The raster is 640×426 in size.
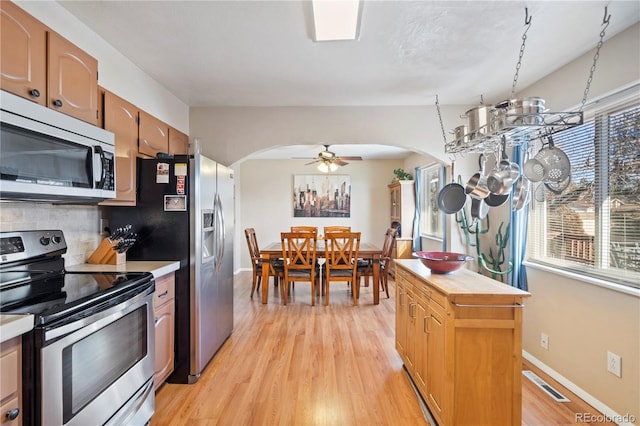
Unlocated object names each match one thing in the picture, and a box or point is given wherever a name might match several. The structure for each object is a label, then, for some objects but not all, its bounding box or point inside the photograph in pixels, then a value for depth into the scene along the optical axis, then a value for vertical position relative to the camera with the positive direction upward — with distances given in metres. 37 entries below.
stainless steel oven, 1.15 -0.55
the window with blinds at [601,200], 1.91 +0.10
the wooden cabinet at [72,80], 1.54 +0.70
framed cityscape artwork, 6.56 +0.36
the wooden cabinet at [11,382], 1.04 -0.59
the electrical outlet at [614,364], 1.90 -0.94
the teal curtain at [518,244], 2.72 -0.28
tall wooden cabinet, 5.59 -0.01
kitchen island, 1.65 -0.77
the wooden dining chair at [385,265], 4.42 -0.77
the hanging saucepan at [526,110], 1.57 +0.53
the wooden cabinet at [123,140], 2.01 +0.50
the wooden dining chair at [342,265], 4.18 -0.72
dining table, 4.28 -0.64
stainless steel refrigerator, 2.32 -0.14
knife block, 2.15 -0.31
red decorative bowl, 2.06 -0.34
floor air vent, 2.17 -1.30
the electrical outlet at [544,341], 2.50 -1.04
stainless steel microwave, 1.26 +0.26
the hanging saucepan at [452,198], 2.42 +0.12
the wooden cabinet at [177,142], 2.86 +0.67
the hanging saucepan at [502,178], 1.97 +0.22
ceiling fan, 4.66 +0.83
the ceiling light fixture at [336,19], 1.69 +1.14
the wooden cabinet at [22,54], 1.29 +0.70
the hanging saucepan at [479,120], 1.77 +0.56
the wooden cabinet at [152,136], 2.36 +0.62
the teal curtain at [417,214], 5.44 -0.03
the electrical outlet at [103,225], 2.37 -0.11
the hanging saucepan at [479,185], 2.11 +0.19
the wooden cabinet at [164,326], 2.09 -0.82
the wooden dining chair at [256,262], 4.44 -0.75
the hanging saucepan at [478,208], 2.26 +0.04
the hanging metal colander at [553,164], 1.79 +0.29
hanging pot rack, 1.56 +0.46
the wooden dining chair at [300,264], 4.17 -0.72
